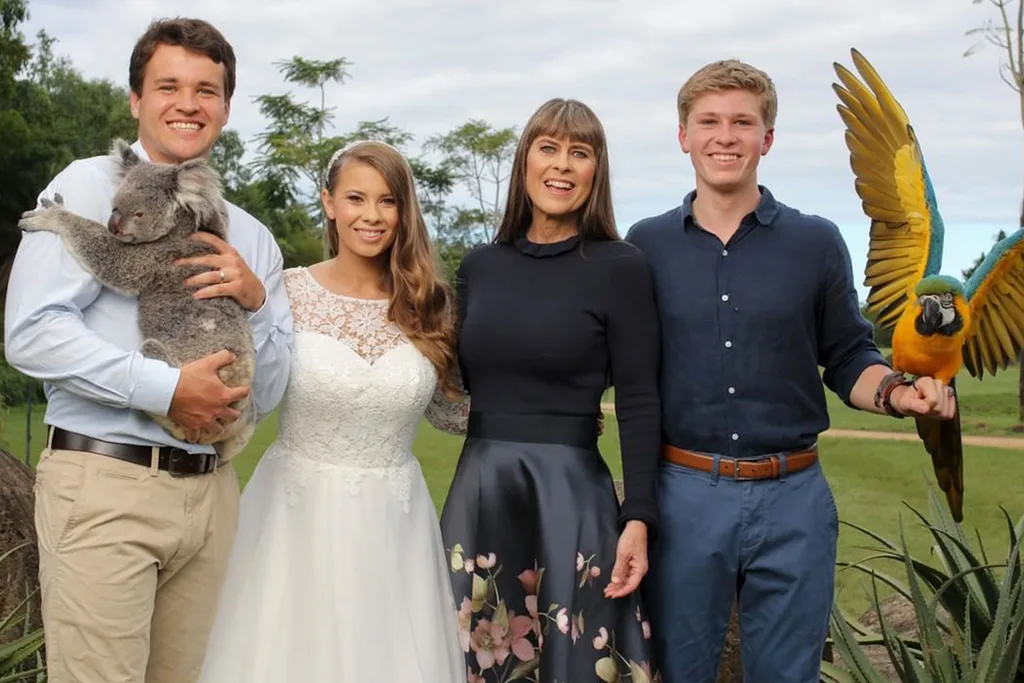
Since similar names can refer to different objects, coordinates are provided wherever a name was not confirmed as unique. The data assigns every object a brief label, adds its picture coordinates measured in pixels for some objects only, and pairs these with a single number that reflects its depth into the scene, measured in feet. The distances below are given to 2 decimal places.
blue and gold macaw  9.83
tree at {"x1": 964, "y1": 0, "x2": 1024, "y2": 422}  51.44
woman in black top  10.38
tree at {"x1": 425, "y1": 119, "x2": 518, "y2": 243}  128.06
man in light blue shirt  9.43
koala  9.77
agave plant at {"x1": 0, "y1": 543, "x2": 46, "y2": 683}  13.61
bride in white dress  11.18
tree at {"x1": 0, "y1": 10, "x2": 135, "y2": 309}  66.39
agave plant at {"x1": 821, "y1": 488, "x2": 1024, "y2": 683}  13.35
